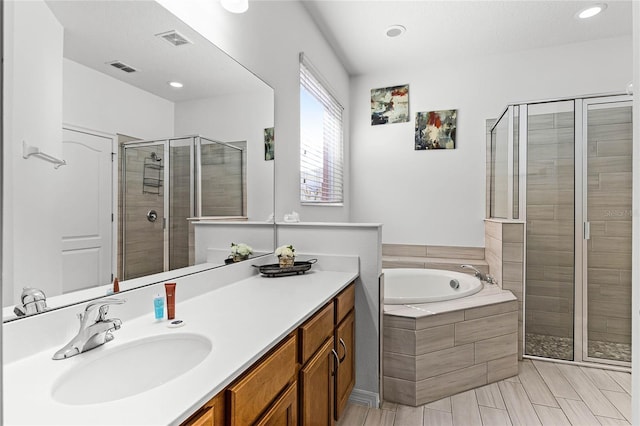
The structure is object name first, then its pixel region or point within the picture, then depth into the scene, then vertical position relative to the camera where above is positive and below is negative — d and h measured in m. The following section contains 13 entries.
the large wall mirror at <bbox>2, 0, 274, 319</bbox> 0.90 +0.24
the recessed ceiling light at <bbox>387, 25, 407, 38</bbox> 2.91 +1.55
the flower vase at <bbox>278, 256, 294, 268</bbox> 1.98 -0.28
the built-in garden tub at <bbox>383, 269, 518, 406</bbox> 2.04 -0.80
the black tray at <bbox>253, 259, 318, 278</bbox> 1.92 -0.32
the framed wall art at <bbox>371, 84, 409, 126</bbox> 3.70 +1.16
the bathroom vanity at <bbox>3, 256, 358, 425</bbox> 0.69 -0.38
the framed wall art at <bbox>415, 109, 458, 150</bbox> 3.55 +0.86
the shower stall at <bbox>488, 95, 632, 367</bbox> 2.56 -0.08
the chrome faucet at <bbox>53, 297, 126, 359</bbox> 0.92 -0.33
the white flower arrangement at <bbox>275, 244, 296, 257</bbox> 1.98 -0.22
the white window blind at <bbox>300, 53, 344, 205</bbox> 2.69 +0.63
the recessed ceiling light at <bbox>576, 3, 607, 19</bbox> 2.61 +1.55
